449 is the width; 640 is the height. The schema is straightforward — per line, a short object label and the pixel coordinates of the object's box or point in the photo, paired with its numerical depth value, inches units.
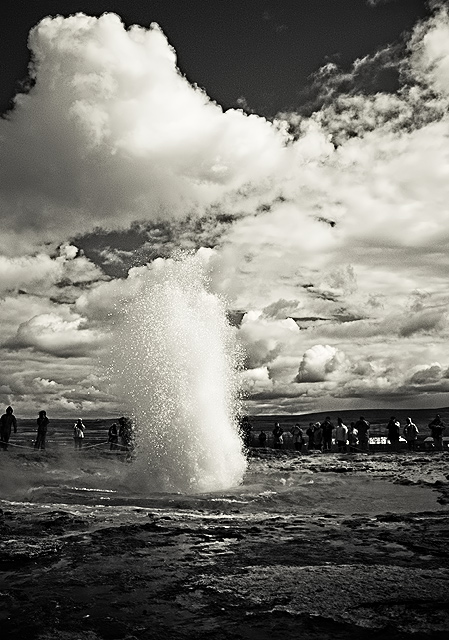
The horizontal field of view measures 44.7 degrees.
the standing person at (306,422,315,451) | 1199.9
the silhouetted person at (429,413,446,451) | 1082.1
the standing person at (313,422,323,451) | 1182.9
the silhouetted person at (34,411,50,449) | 936.9
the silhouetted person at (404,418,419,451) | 1101.7
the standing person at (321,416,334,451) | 1110.4
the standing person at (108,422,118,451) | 1083.9
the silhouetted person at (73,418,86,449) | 1053.8
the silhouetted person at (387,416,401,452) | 1129.4
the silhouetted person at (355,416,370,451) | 1117.7
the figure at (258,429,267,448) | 1234.5
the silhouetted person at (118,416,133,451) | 1046.9
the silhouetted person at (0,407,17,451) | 876.0
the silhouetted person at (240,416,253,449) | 1058.6
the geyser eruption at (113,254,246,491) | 601.9
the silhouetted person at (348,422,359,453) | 1114.1
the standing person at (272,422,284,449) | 1207.6
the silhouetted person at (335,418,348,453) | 1098.7
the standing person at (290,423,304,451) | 1165.1
